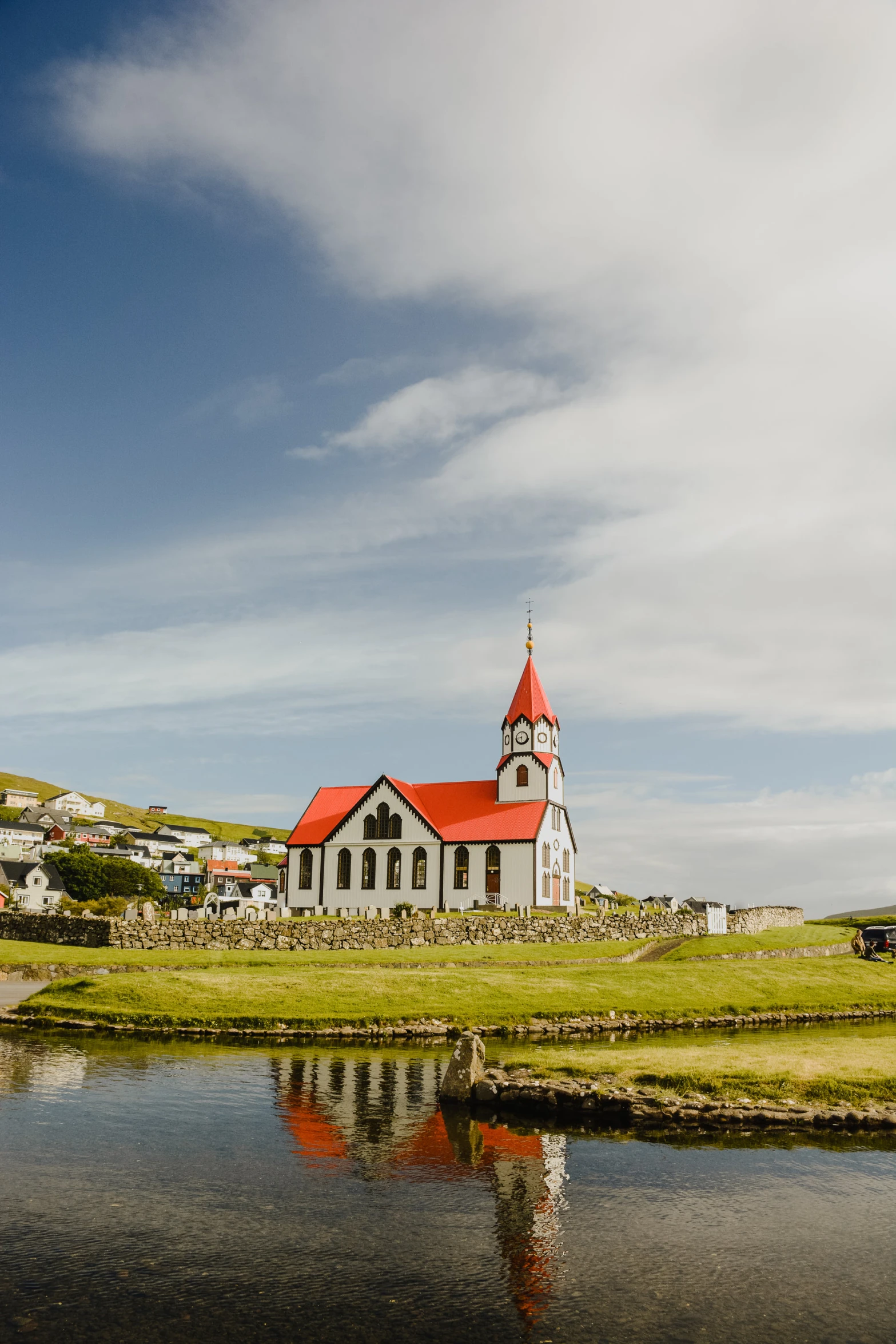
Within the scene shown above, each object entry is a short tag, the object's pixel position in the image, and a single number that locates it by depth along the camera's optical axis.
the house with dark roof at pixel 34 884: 139.88
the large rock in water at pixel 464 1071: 23.36
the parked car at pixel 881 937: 66.19
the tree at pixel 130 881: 154.00
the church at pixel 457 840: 82.12
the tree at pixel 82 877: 151.75
